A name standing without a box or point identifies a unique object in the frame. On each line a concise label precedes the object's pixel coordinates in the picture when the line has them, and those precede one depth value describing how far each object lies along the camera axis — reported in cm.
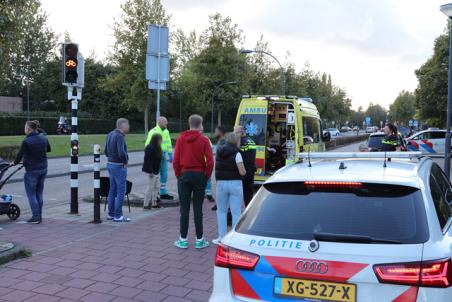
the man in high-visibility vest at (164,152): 963
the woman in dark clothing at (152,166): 887
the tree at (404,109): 9594
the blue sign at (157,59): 1023
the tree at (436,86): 3291
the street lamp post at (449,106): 1003
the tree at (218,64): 3991
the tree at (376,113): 12888
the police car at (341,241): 250
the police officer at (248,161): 775
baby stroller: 772
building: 5474
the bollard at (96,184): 779
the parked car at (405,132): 3567
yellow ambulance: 1225
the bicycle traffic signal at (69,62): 834
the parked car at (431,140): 2641
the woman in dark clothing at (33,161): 773
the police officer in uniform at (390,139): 1016
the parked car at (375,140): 1539
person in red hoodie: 617
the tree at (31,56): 5581
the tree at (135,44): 3388
